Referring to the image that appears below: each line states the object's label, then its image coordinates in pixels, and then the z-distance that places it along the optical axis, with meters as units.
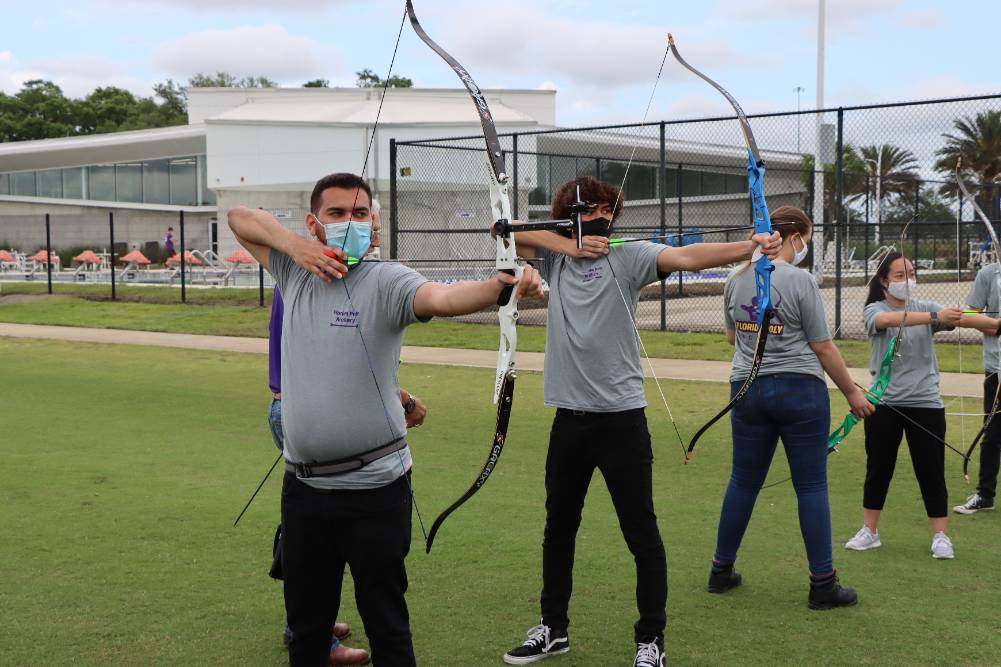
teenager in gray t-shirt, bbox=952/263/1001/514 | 7.20
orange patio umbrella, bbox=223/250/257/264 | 32.28
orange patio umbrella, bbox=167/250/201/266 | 35.19
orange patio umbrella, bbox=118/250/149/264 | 36.28
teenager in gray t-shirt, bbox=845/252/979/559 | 6.11
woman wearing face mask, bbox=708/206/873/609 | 5.20
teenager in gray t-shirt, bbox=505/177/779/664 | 4.46
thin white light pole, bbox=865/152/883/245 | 15.01
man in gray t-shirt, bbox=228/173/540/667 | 3.57
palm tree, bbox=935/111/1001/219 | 15.68
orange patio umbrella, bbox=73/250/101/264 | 38.06
